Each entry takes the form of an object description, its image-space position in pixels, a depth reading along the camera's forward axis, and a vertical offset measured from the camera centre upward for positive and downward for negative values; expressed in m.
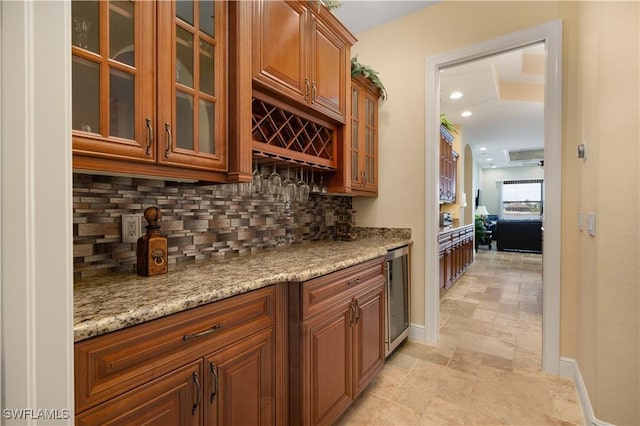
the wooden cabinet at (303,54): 1.55 +0.96
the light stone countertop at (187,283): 0.80 -0.28
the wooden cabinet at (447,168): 4.53 +0.72
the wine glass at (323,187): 2.28 +0.18
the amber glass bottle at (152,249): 1.23 -0.16
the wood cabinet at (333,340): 1.32 -0.68
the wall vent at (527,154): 8.53 +1.71
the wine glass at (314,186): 2.21 +0.19
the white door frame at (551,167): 2.09 +0.32
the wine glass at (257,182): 1.78 +0.18
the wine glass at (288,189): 2.03 +0.15
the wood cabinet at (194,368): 0.76 -0.49
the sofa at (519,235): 7.66 -0.66
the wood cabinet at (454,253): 3.82 -0.65
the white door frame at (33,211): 0.54 +0.00
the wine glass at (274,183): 1.90 +0.18
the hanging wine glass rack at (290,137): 1.67 +0.49
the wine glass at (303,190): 2.11 +0.15
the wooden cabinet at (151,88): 0.97 +0.47
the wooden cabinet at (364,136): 2.50 +0.67
